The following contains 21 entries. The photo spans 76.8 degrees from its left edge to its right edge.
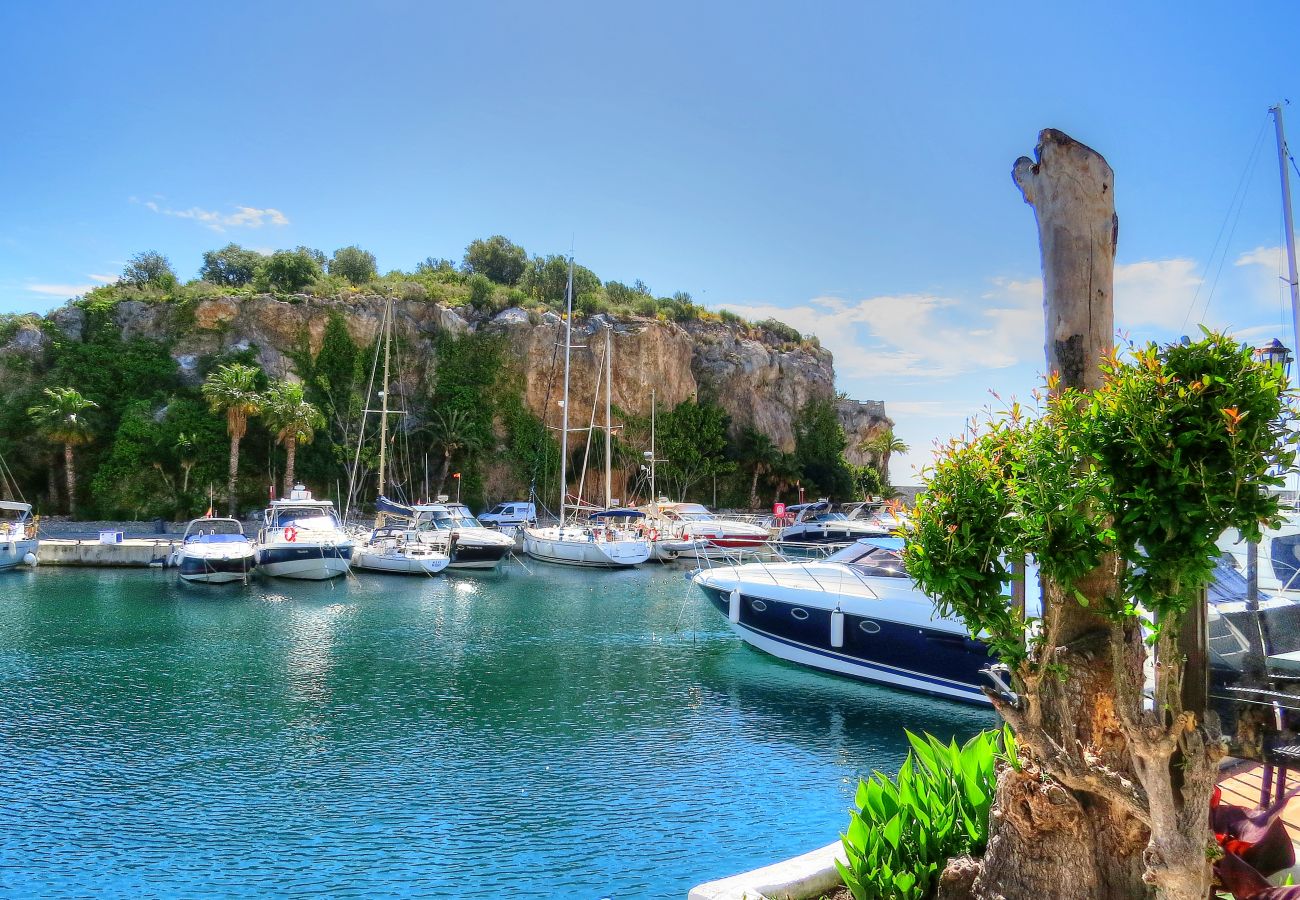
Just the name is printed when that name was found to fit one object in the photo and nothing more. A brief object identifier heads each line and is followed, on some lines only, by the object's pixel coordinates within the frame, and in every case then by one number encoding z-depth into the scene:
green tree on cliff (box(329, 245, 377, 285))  62.84
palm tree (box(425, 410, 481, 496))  48.19
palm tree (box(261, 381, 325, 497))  39.47
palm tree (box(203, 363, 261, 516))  38.19
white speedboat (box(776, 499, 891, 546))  39.09
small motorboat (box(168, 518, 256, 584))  26.97
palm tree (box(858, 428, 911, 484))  70.62
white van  44.59
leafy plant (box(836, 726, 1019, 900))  4.74
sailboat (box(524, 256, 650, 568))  34.16
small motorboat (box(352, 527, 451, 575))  30.16
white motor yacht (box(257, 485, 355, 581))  28.28
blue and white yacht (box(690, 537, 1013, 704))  13.65
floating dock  31.61
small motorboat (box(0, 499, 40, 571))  29.64
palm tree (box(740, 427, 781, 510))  58.56
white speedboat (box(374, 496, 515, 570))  31.91
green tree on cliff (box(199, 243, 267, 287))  58.94
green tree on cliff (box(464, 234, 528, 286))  66.25
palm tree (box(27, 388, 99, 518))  38.28
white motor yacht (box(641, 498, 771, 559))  37.75
